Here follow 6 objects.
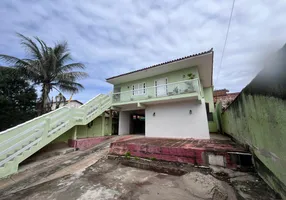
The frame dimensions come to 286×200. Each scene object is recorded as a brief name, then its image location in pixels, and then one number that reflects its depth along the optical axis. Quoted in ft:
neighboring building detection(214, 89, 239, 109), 46.91
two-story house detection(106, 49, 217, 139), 27.91
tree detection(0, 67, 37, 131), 33.50
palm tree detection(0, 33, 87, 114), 33.51
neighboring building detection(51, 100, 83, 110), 71.06
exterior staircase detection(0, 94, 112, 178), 15.54
